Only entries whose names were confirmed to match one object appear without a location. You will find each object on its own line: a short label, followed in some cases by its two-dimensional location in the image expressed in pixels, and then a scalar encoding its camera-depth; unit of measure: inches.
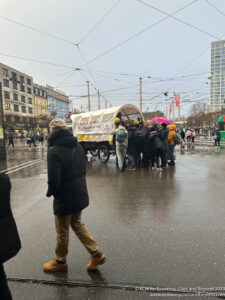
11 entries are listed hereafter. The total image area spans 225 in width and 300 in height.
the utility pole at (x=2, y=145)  473.4
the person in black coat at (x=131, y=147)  353.4
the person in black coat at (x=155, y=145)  337.4
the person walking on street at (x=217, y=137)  749.8
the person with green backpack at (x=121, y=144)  333.0
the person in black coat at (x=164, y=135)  360.2
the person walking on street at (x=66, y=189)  100.0
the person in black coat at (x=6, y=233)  66.6
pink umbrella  368.0
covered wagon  431.8
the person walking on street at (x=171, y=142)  390.3
